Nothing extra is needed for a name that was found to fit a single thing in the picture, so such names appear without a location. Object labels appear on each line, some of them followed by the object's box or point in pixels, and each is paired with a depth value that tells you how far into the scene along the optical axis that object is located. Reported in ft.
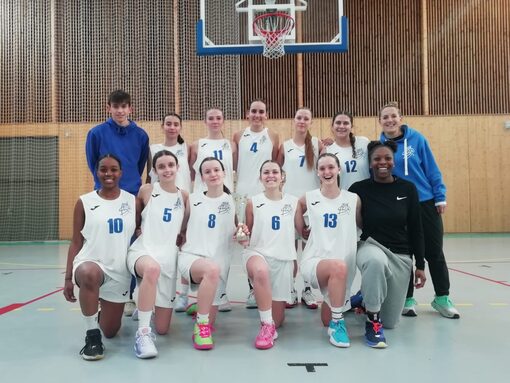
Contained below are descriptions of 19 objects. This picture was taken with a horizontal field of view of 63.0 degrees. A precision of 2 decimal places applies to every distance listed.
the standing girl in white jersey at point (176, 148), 13.62
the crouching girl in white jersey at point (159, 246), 9.09
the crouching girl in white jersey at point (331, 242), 9.50
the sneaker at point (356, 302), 12.37
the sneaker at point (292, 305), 13.04
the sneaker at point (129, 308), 12.38
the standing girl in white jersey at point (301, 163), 13.32
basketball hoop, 22.02
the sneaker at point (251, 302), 13.17
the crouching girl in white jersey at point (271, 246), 9.57
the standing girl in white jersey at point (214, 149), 14.06
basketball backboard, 22.75
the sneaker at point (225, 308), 12.82
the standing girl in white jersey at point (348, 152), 12.61
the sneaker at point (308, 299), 12.98
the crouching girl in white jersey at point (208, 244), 9.39
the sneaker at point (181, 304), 12.96
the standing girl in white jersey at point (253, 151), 14.12
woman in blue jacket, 11.94
